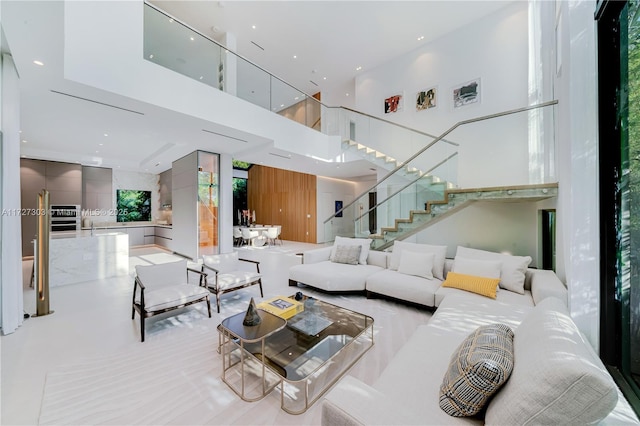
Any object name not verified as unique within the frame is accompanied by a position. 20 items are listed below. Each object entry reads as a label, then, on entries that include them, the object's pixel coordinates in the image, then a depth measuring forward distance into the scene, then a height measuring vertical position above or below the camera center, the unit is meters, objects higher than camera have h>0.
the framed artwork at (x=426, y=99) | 7.30 +3.41
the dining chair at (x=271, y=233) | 9.38 -0.83
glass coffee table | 1.92 -1.26
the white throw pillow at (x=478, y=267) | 3.19 -0.76
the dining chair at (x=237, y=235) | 9.51 -0.92
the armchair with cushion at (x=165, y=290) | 2.76 -0.99
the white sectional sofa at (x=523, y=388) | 0.88 -0.75
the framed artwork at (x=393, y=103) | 7.99 +3.58
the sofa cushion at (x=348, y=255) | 4.57 -0.82
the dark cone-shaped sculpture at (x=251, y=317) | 2.27 -0.99
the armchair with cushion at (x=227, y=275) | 3.45 -0.98
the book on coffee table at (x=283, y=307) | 2.56 -1.03
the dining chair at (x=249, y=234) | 9.10 -0.85
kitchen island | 4.61 -0.91
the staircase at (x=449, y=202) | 3.67 +0.17
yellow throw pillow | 2.98 -0.92
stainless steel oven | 7.24 -0.18
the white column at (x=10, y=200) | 2.83 +0.13
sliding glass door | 1.38 +0.15
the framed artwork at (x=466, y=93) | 6.59 +3.25
